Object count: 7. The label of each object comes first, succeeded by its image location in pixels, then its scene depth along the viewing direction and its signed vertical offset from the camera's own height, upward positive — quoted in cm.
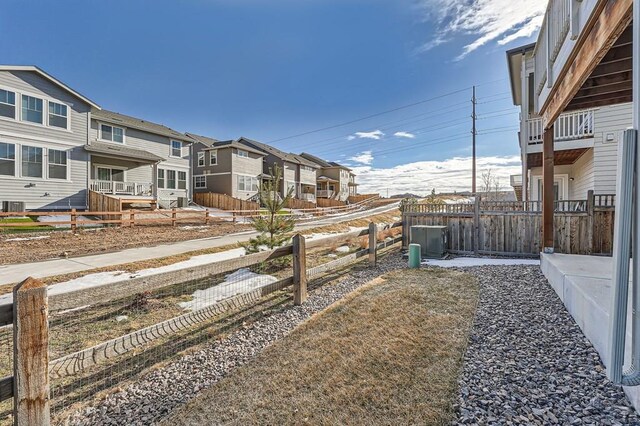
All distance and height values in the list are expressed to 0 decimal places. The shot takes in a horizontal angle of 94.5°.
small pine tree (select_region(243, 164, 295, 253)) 721 -39
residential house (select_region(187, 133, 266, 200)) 2772 +384
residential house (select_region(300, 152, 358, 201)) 4518 +449
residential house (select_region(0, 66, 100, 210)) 1445 +342
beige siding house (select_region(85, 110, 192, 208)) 1847 +312
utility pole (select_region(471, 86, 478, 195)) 2922 +734
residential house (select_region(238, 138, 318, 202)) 3450 +484
